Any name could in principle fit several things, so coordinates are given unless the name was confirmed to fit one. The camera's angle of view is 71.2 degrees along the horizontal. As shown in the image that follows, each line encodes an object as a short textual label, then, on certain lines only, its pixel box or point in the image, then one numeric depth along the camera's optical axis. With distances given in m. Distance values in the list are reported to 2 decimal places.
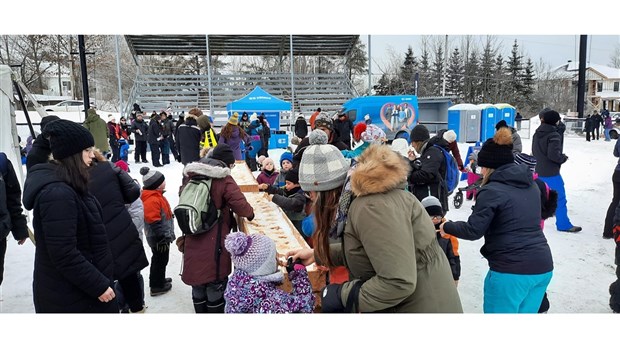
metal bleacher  24.34
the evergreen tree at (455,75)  42.72
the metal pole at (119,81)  17.41
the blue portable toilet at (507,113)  18.55
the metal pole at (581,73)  13.98
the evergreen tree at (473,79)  41.00
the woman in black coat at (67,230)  2.12
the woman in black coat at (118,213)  2.99
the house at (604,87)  48.62
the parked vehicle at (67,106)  33.75
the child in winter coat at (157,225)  3.97
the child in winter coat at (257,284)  2.21
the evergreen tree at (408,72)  42.59
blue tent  15.27
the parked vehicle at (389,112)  17.55
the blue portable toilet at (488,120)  18.20
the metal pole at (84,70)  9.07
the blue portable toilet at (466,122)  18.16
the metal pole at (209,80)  20.82
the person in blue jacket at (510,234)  2.67
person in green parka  1.56
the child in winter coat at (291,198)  3.60
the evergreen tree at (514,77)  41.01
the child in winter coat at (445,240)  3.31
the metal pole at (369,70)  20.24
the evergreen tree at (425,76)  43.75
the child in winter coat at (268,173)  5.11
